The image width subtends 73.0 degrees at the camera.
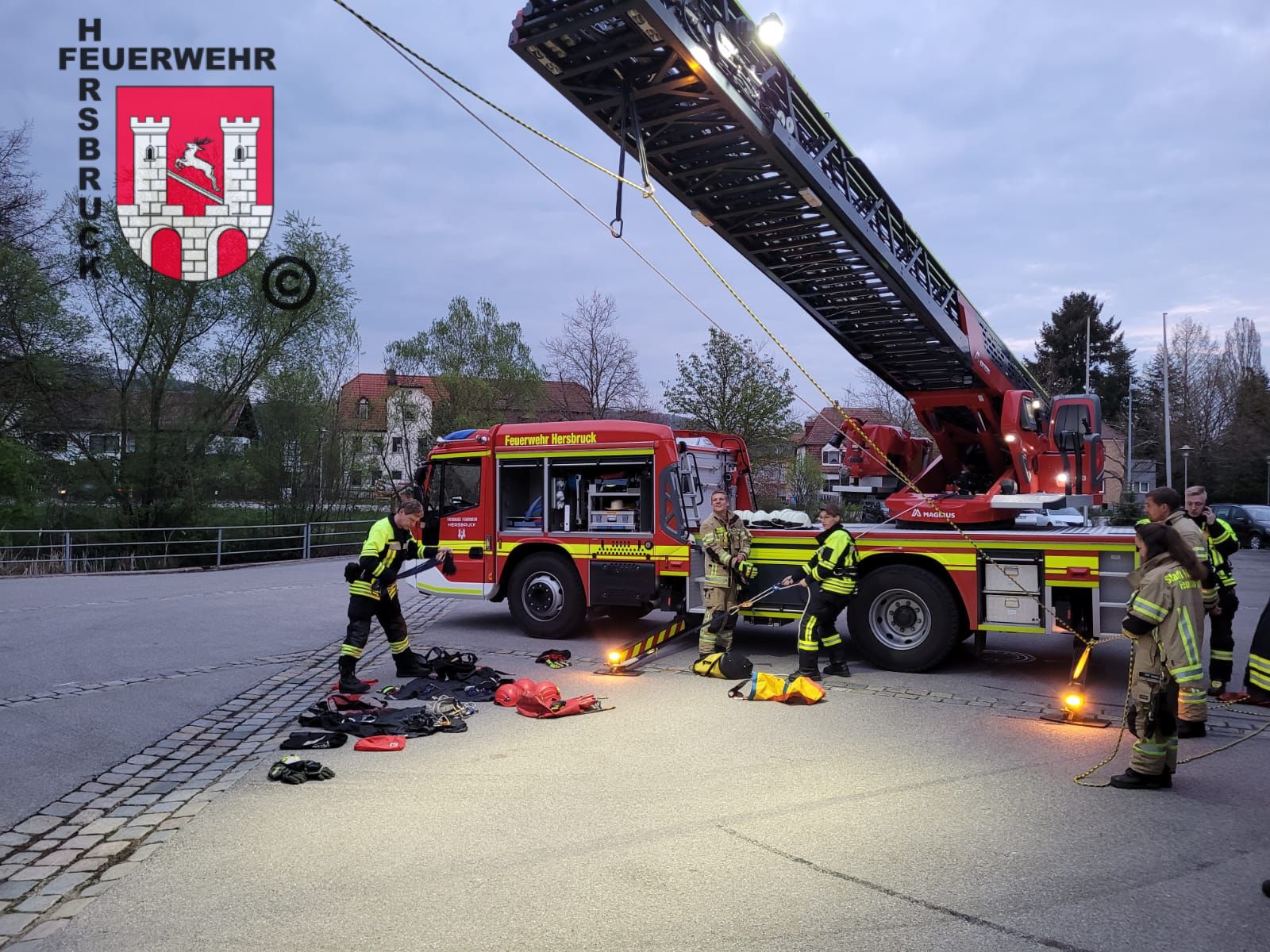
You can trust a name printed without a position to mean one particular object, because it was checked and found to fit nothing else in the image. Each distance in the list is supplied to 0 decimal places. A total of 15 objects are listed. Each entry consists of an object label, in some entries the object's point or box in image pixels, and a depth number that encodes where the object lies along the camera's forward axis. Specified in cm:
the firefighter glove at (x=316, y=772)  491
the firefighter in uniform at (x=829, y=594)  760
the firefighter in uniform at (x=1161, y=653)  468
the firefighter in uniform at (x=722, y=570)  839
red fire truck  622
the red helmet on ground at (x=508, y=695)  667
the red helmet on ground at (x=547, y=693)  643
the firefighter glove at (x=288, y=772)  482
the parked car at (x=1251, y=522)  2861
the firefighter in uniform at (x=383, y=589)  716
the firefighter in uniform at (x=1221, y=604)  714
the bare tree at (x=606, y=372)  3469
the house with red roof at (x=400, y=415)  2486
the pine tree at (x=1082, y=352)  6444
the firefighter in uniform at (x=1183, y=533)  569
